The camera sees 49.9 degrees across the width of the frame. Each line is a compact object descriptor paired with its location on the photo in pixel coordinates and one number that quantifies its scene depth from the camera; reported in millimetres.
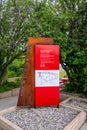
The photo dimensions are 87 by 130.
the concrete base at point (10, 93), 4315
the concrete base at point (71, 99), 3301
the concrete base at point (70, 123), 2291
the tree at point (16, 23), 4097
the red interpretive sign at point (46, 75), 2923
